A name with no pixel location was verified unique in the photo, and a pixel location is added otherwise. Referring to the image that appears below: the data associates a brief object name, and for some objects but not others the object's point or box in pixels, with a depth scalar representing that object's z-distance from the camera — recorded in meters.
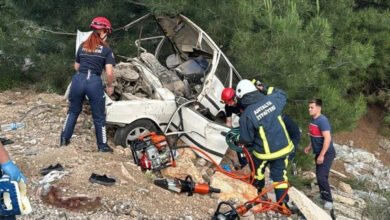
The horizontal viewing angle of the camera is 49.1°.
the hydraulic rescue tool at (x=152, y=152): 5.62
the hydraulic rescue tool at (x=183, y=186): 5.23
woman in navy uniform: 5.54
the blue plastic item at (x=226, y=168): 6.51
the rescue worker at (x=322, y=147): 5.64
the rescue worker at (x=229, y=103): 5.96
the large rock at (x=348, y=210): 6.33
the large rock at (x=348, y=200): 6.81
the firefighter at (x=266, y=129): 5.18
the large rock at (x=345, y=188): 8.24
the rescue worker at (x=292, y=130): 5.97
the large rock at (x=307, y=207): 5.16
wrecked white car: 6.18
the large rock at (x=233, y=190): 5.54
